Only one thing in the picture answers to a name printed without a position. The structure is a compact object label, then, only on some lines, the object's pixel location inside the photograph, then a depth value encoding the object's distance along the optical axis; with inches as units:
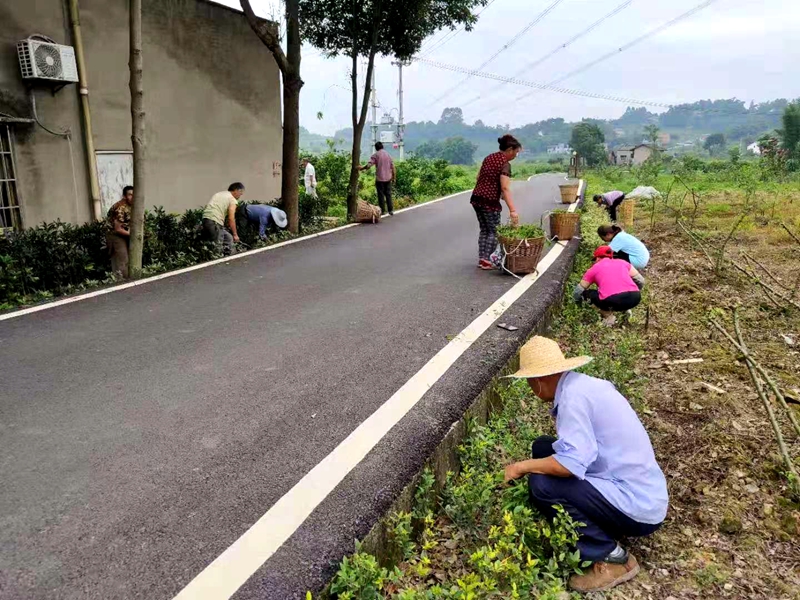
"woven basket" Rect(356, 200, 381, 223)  553.0
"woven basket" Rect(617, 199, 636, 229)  538.9
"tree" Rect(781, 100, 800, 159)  1915.8
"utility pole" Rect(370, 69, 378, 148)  1397.5
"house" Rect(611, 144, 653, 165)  3352.6
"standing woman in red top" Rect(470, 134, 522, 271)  313.0
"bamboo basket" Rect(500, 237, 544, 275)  312.7
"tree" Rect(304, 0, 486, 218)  577.0
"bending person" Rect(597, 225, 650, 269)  294.0
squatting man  118.3
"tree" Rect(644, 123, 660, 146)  1950.1
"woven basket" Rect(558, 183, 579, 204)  735.1
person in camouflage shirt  321.1
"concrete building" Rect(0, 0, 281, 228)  347.9
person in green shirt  375.9
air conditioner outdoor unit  332.8
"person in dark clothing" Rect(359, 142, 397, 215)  567.8
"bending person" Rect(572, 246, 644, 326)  261.1
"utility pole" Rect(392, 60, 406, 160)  1672.5
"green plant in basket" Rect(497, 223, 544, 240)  319.3
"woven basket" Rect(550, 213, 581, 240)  426.9
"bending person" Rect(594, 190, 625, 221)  470.3
